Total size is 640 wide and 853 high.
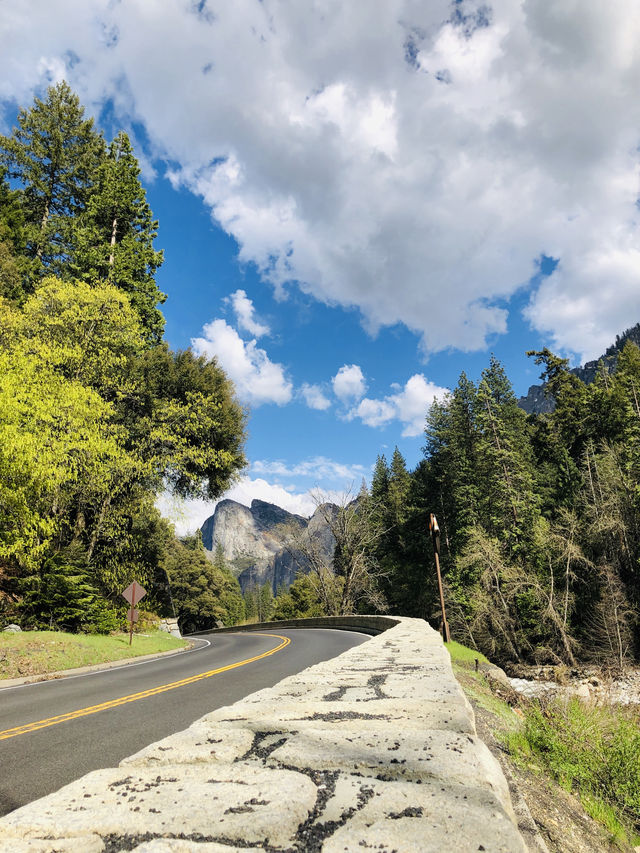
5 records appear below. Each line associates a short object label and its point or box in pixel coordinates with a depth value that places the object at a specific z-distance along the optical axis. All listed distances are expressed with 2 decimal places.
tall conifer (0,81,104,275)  30.72
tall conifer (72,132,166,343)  27.27
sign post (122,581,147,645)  17.20
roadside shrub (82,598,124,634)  17.78
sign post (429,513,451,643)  15.21
